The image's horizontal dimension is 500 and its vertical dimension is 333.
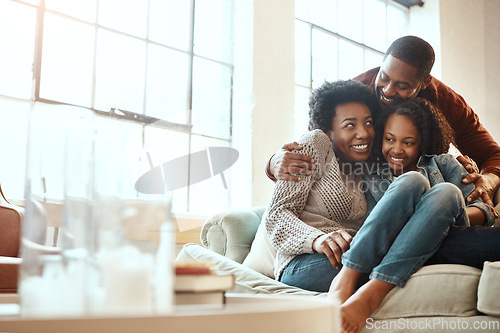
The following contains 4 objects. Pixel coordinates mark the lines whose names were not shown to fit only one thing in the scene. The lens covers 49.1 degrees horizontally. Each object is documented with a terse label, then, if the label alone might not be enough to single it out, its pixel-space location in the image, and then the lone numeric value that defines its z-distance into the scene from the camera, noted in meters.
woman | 1.56
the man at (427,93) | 2.13
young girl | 1.35
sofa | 1.30
